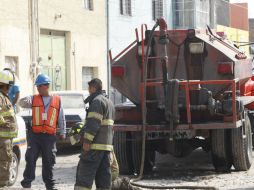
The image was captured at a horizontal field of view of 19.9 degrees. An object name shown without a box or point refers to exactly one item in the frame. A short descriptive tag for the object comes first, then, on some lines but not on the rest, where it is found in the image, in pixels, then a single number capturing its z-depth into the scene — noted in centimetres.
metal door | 2799
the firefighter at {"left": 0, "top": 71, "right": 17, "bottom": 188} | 922
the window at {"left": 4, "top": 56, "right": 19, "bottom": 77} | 2533
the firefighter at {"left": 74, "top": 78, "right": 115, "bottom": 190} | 905
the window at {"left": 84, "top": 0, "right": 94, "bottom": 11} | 3091
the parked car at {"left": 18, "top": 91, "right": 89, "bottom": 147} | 1667
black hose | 1048
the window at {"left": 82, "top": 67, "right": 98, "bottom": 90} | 3128
